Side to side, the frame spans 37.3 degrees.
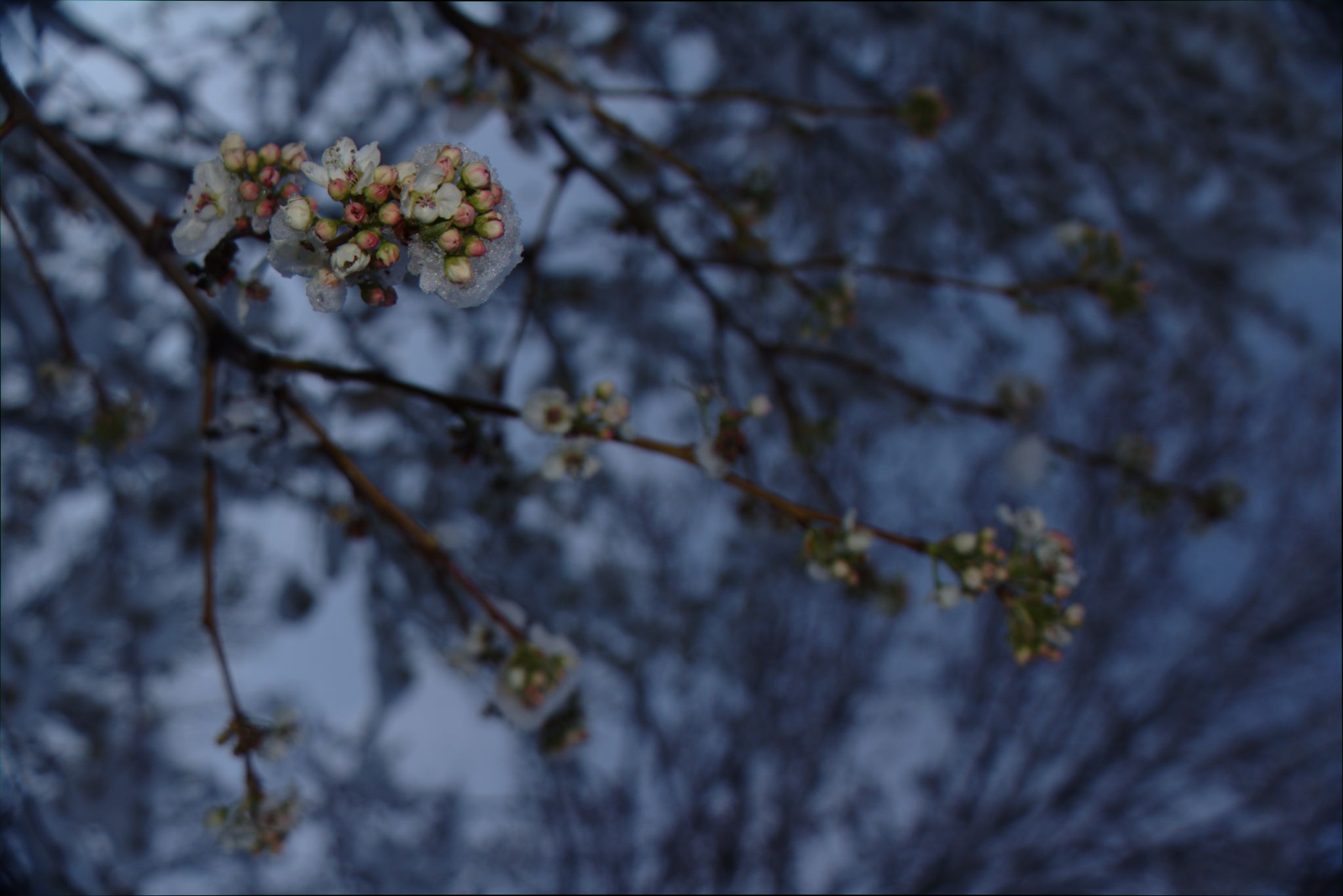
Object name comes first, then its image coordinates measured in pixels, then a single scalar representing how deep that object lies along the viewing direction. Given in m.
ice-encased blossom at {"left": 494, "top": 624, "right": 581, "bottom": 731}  0.66
